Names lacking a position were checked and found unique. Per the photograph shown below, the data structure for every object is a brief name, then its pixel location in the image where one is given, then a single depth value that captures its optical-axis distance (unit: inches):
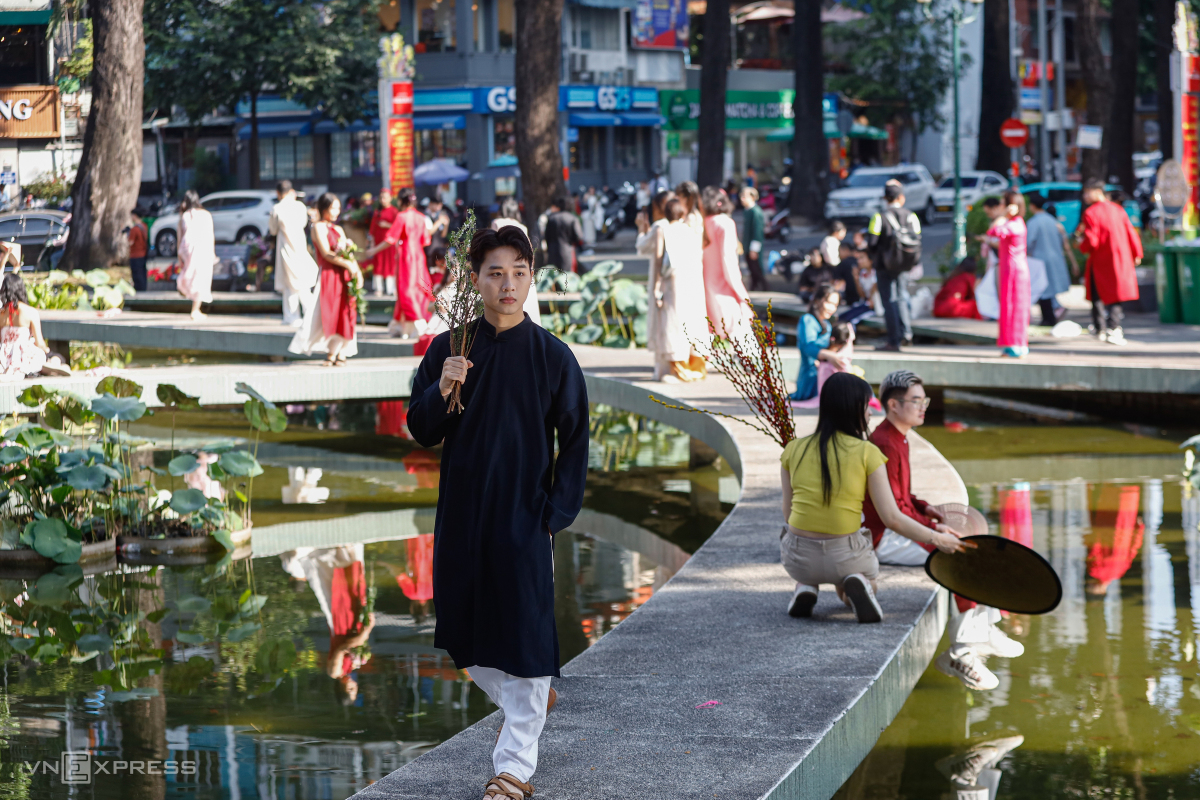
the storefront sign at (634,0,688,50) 2012.8
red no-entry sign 1391.5
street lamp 951.0
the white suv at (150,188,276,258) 1369.3
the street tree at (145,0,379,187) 1512.1
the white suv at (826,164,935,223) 1572.3
